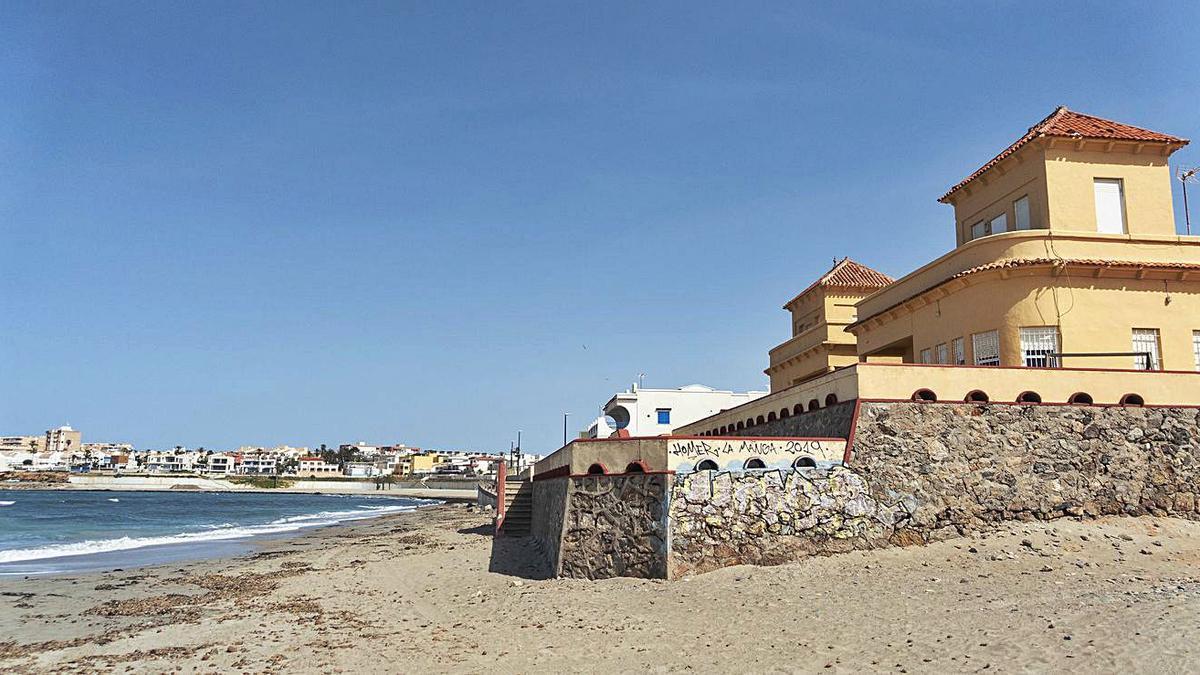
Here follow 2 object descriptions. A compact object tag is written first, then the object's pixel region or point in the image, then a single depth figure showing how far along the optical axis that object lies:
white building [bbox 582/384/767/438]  49.59
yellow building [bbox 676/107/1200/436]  20.61
